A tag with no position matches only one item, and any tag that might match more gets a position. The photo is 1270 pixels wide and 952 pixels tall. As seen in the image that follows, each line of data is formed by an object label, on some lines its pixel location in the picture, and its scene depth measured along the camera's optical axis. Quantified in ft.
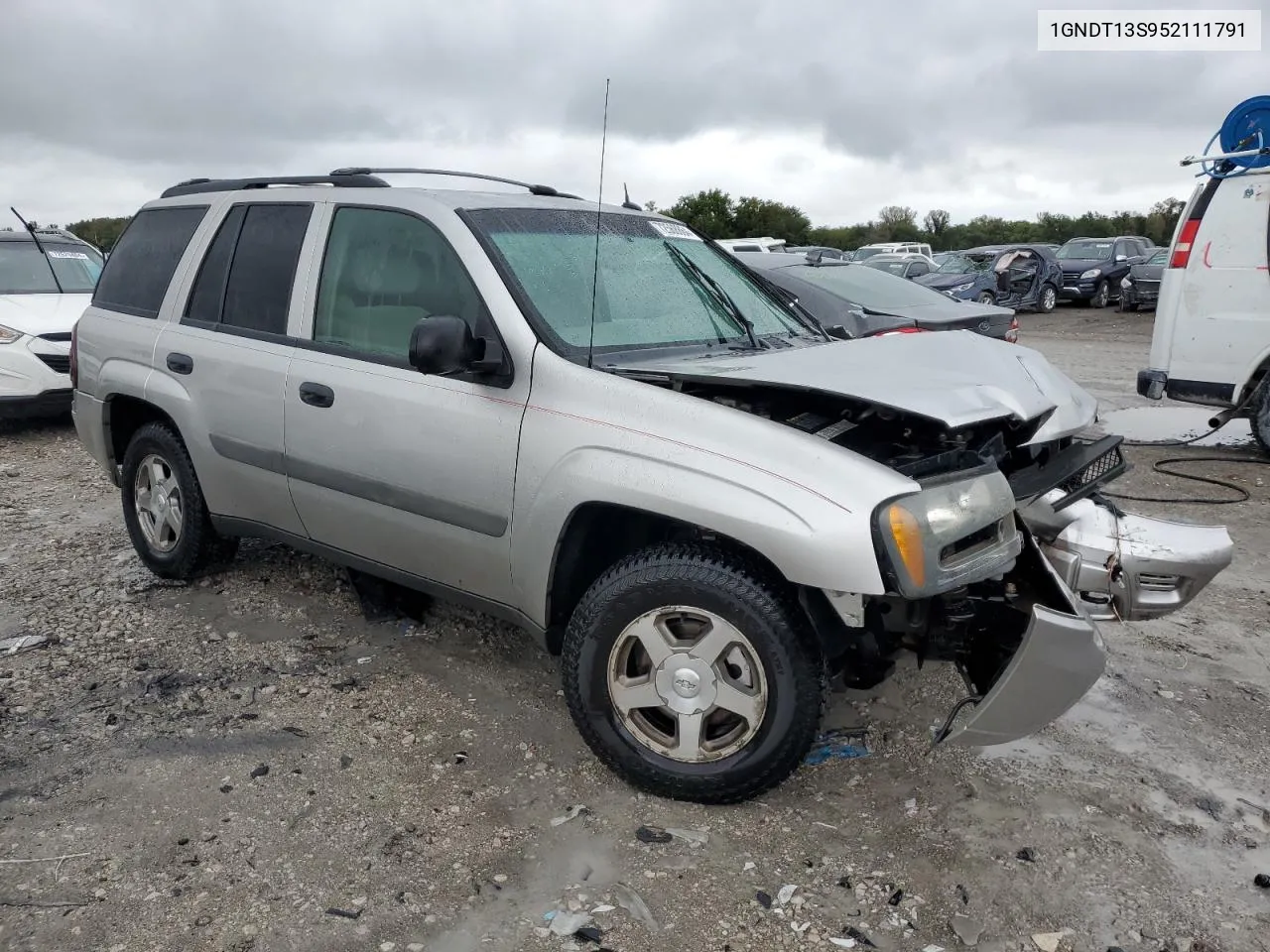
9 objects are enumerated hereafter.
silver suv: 8.85
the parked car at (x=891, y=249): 91.76
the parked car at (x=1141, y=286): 67.92
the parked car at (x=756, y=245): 71.15
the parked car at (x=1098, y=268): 74.69
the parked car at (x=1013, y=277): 66.03
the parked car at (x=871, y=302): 25.18
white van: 22.74
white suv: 27.63
